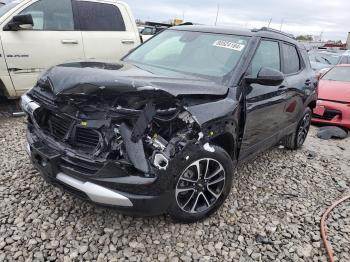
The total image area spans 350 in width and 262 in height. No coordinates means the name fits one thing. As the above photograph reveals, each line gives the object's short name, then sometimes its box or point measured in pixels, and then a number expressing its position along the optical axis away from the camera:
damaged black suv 2.71
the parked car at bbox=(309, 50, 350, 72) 13.67
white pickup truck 5.47
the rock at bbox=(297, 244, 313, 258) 3.14
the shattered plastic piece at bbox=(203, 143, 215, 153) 3.07
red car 7.22
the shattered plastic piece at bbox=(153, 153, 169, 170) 2.73
